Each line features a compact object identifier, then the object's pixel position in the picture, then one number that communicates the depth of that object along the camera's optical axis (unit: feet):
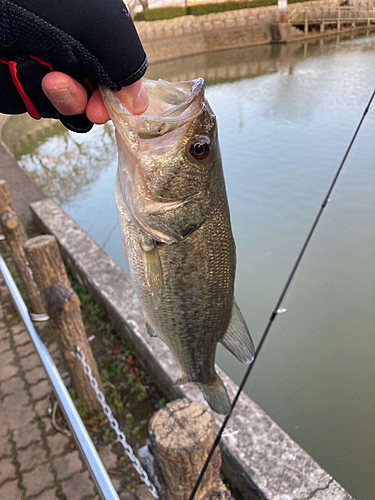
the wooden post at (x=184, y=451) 1.55
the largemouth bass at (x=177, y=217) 0.92
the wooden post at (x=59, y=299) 2.43
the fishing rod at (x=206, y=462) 1.43
